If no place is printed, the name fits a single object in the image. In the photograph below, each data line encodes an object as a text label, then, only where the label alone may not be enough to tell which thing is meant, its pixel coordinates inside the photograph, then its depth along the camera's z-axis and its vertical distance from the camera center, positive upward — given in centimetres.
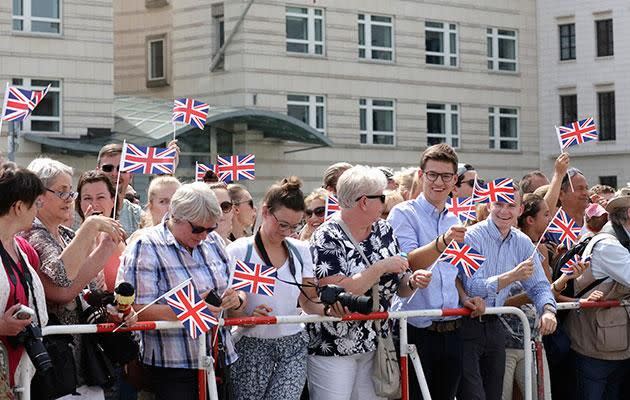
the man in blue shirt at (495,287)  1009 -49
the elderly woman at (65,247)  798 -12
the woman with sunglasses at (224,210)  1051 +13
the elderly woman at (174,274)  833 -30
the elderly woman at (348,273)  919 -33
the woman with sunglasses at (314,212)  1144 +12
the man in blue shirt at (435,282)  989 -43
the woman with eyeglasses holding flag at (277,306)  898 -54
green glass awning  4200 +348
